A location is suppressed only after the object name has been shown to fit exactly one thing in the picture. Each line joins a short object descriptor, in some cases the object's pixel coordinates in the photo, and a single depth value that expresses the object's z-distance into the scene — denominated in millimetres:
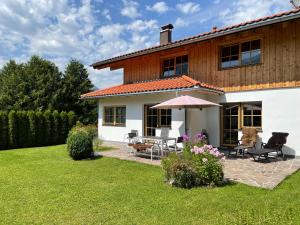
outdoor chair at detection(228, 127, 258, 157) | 10789
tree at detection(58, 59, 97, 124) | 30641
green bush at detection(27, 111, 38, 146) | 16566
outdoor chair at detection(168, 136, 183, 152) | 10538
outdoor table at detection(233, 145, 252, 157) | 10473
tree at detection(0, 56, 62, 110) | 29531
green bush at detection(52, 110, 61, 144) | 17906
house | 10445
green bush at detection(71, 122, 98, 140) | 11223
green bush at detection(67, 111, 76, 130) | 19062
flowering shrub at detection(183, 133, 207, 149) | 7052
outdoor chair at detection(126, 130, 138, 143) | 13503
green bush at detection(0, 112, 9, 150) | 15422
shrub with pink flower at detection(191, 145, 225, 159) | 6534
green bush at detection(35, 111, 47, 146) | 16969
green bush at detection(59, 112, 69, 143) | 18431
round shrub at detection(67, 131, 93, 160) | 10280
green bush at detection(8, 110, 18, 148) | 15719
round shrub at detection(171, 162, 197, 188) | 6352
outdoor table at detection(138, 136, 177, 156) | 10541
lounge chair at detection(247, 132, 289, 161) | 9750
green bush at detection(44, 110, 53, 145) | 17422
